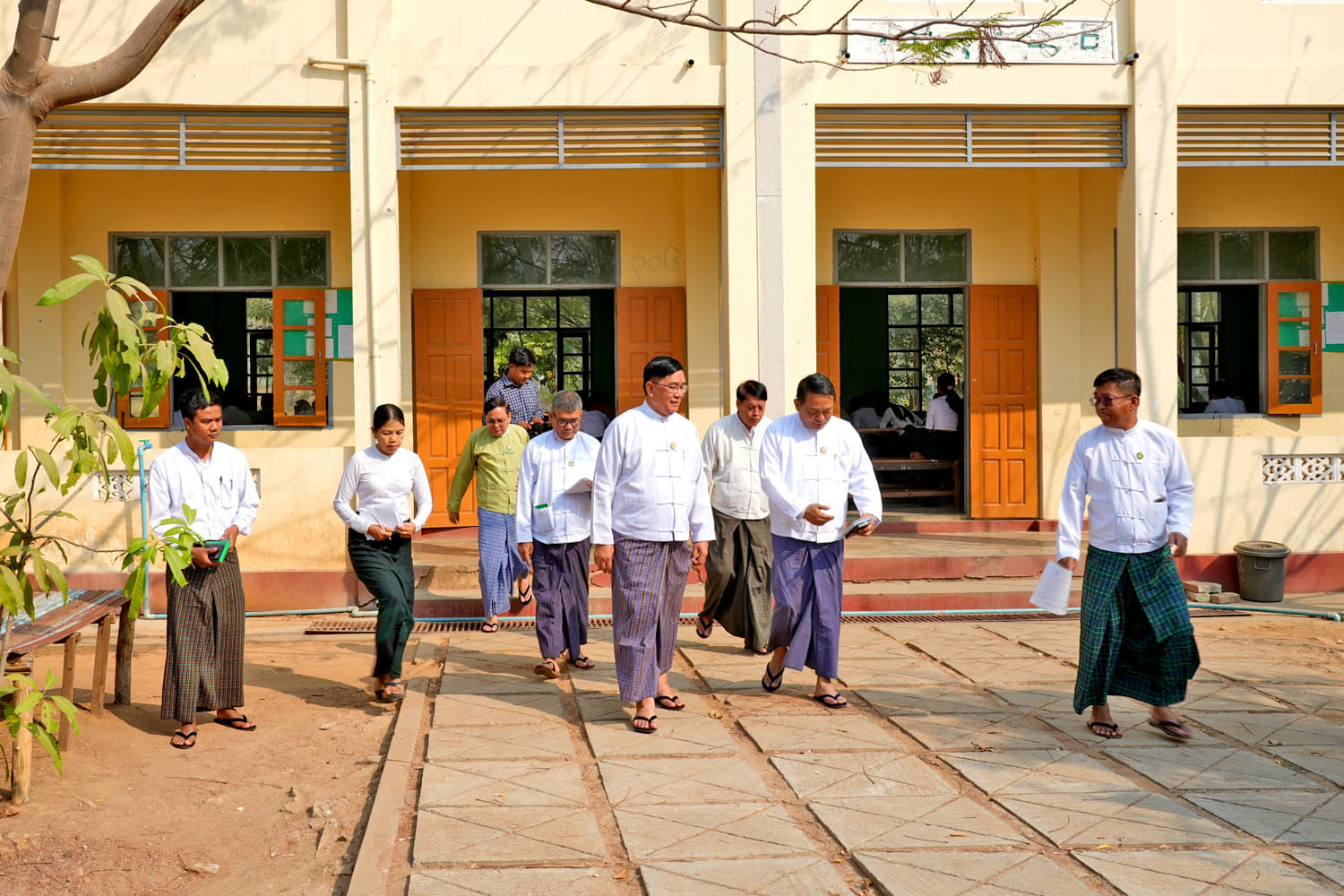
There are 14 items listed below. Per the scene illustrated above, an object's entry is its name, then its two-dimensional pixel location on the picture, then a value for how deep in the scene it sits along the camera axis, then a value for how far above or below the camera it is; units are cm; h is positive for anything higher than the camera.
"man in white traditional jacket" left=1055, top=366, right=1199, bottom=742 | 550 -77
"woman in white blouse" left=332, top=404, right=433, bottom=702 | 632 -66
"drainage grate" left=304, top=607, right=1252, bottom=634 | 845 -155
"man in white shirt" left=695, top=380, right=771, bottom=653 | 721 -73
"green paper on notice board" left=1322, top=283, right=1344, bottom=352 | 1141 +62
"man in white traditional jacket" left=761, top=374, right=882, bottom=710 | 617 -63
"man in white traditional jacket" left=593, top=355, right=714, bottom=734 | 584 -58
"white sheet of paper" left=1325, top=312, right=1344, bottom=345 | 1142 +55
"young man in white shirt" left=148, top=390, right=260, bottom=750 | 570 -82
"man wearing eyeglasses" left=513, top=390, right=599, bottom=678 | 682 -69
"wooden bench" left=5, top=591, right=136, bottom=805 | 477 -107
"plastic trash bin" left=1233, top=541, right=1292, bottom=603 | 920 -133
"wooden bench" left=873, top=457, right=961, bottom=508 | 1218 -80
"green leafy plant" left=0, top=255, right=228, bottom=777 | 389 -9
